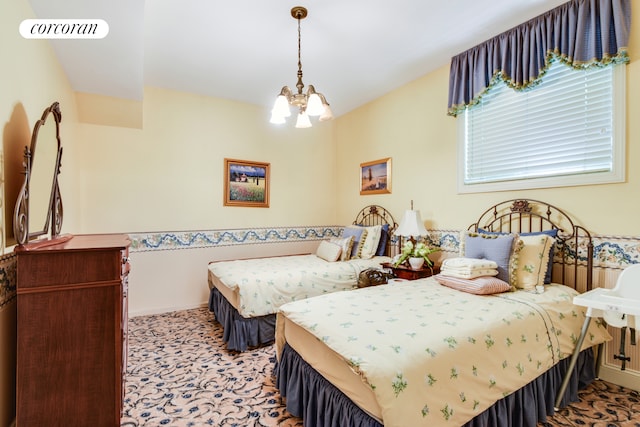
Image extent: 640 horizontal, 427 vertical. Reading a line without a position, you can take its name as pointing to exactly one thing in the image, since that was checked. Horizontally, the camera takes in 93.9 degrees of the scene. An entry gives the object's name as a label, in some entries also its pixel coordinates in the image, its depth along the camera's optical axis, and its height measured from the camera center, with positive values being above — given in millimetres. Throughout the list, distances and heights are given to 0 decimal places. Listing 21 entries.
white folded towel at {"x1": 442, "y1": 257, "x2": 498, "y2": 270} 2266 -387
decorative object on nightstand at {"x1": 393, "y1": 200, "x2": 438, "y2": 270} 3010 -325
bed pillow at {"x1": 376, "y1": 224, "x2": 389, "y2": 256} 3934 -369
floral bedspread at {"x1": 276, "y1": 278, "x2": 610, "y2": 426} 1232 -633
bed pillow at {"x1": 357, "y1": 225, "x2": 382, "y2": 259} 3771 -406
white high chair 1643 -516
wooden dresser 1438 -620
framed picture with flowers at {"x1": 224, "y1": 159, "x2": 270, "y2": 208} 4156 +422
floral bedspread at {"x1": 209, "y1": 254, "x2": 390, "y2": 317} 2750 -657
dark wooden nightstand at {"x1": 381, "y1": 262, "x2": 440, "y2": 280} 3014 -606
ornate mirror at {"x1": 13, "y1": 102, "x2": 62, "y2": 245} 1558 +157
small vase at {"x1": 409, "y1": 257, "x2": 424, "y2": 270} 3006 -500
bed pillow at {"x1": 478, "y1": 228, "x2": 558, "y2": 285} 2319 -297
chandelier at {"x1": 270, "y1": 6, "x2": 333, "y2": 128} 2328 +885
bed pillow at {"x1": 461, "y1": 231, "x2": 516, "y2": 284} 2305 -284
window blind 2238 +734
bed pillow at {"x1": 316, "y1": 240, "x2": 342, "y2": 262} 3631 -479
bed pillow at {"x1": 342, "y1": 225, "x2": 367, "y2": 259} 3834 -302
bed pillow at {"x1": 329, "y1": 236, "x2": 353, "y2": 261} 3662 -411
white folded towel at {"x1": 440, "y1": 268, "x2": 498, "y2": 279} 2246 -450
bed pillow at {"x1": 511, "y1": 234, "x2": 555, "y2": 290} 2250 -362
